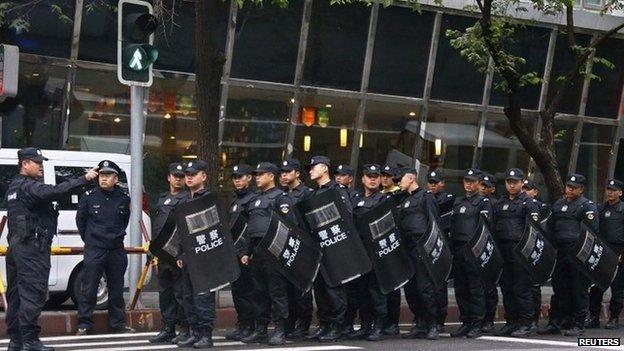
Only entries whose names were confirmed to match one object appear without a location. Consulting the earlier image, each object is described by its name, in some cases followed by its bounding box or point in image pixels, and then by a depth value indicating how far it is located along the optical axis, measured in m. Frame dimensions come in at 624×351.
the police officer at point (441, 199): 13.73
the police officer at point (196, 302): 11.84
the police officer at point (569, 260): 14.02
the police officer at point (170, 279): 12.44
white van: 14.73
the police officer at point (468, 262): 13.43
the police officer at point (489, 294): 13.70
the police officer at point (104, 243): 13.11
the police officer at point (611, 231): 14.85
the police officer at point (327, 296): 12.62
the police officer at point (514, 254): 13.64
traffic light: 14.00
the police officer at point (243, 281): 12.62
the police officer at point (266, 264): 12.31
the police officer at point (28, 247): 11.10
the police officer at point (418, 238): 13.10
